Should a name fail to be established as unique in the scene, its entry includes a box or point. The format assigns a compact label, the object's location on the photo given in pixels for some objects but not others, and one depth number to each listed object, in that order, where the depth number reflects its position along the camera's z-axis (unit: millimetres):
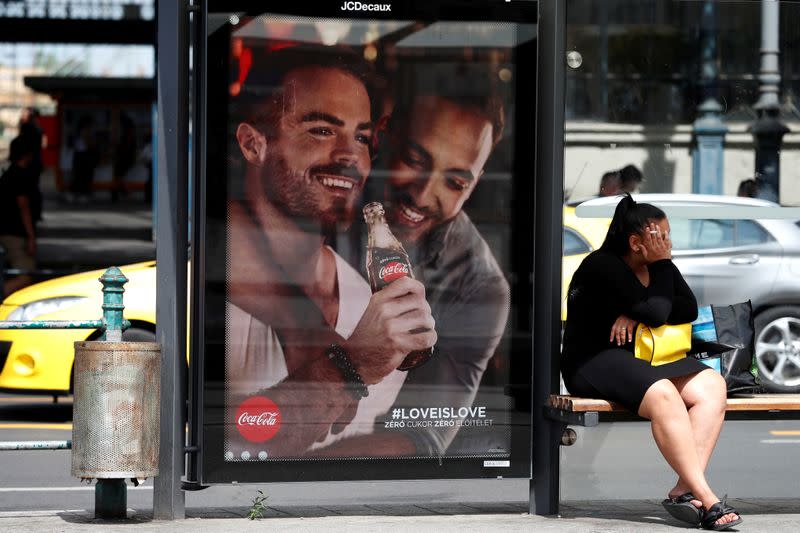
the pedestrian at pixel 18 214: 28617
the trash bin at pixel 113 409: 10056
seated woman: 10241
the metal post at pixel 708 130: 12023
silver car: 12169
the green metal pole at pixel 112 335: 10400
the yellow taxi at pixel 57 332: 17528
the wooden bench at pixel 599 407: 10354
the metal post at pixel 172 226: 10334
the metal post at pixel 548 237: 10831
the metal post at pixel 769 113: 12089
